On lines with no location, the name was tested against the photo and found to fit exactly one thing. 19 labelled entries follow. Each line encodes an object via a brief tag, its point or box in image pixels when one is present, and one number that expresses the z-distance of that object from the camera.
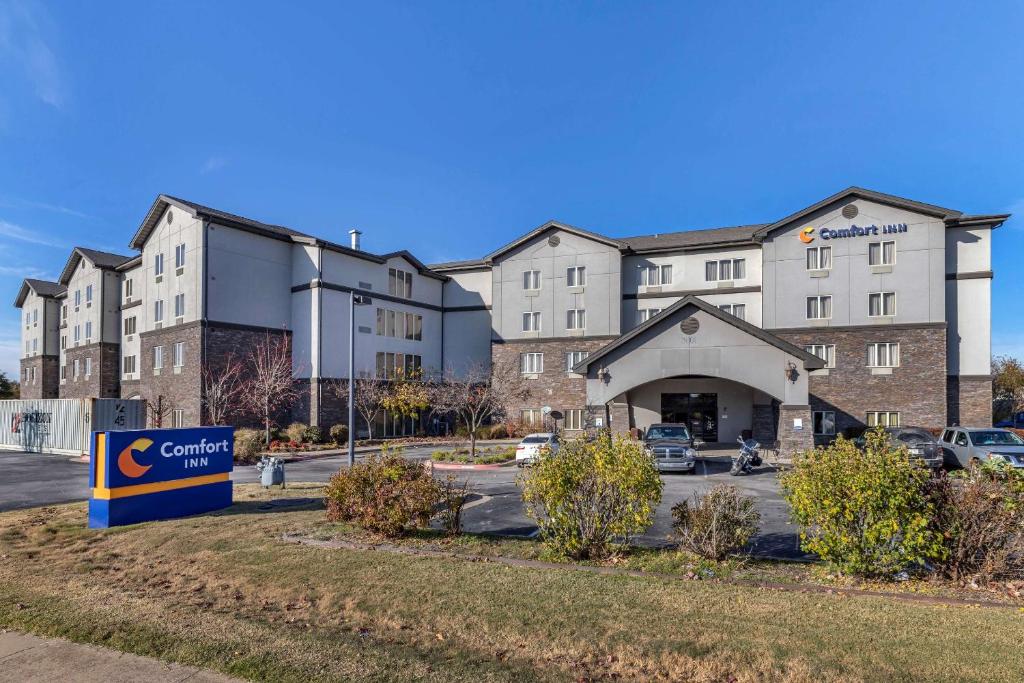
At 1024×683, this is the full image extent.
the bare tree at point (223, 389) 31.33
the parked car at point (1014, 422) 40.19
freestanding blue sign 11.58
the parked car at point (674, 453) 20.80
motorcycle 20.25
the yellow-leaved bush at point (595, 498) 8.69
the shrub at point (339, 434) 34.12
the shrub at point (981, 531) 7.37
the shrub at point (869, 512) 7.34
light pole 18.82
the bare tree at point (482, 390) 36.41
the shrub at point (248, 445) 25.91
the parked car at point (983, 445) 18.45
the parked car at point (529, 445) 22.48
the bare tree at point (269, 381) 32.12
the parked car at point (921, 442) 20.73
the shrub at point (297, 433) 32.31
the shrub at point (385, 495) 9.83
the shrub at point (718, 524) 8.46
